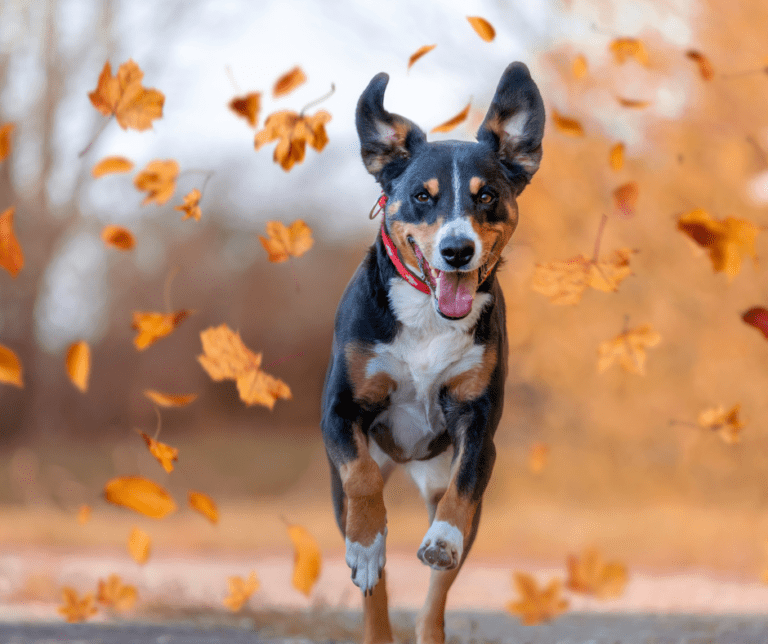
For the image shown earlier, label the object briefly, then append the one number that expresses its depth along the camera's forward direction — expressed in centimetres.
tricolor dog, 674
